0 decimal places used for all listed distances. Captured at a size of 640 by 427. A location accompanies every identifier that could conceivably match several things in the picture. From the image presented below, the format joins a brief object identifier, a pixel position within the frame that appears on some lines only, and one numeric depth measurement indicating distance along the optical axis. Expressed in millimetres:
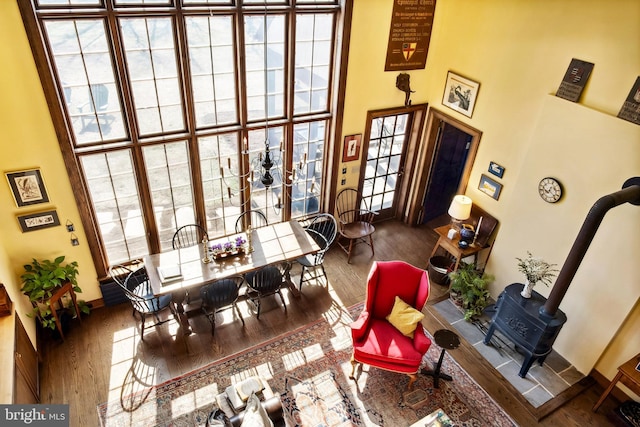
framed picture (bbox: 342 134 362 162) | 7152
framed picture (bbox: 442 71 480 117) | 6680
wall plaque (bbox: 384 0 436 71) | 6477
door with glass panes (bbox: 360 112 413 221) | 7480
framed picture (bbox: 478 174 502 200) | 6623
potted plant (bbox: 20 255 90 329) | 5492
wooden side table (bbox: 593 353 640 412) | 5051
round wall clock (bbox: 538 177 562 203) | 5648
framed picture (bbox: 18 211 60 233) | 5383
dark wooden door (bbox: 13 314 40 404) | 4457
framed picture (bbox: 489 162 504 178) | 6512
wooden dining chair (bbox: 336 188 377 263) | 7568
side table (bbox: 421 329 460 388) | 5328
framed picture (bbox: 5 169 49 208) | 5109
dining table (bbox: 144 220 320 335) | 5766
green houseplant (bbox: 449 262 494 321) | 6630
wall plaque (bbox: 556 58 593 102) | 5164
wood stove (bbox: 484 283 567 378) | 5473
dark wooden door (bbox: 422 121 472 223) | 7906
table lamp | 6711
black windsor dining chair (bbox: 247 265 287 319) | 6289
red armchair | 5379
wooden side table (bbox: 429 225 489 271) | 6762
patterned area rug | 5172
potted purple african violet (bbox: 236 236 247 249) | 6230
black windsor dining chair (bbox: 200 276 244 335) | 6047
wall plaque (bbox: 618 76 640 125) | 4723
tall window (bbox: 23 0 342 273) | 5059
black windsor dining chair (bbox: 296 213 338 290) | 6812
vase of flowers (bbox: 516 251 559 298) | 5555
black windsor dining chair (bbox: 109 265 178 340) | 5781
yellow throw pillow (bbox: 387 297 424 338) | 5539
